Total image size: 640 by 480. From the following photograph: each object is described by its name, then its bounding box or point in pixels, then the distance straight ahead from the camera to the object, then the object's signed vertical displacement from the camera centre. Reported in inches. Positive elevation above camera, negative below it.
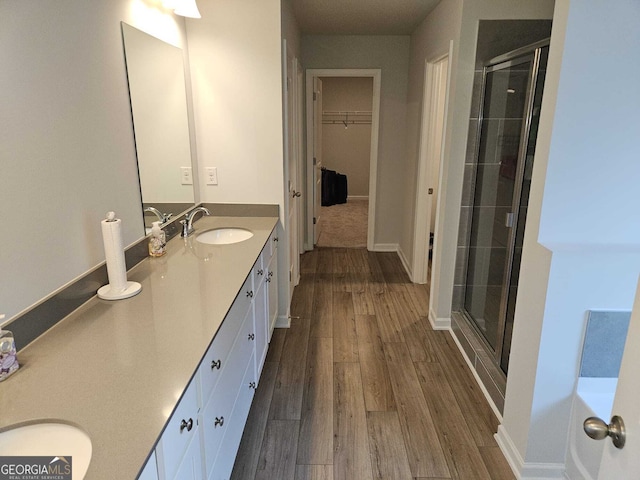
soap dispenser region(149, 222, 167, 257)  84.4 -21.3
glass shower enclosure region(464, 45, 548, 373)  93.7 -13.1
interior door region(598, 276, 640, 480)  32.3 -21.0
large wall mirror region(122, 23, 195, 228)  81.2 +2.2
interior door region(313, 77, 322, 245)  191.2 -8.9
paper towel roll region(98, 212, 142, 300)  63.0 -19.4
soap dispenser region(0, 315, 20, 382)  45.3 -23.5
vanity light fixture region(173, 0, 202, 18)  90.0 +25.7
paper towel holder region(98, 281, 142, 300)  65.1 -24.3
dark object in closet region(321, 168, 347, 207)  315.3 -39.0
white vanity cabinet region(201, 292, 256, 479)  55.6 -39.3
